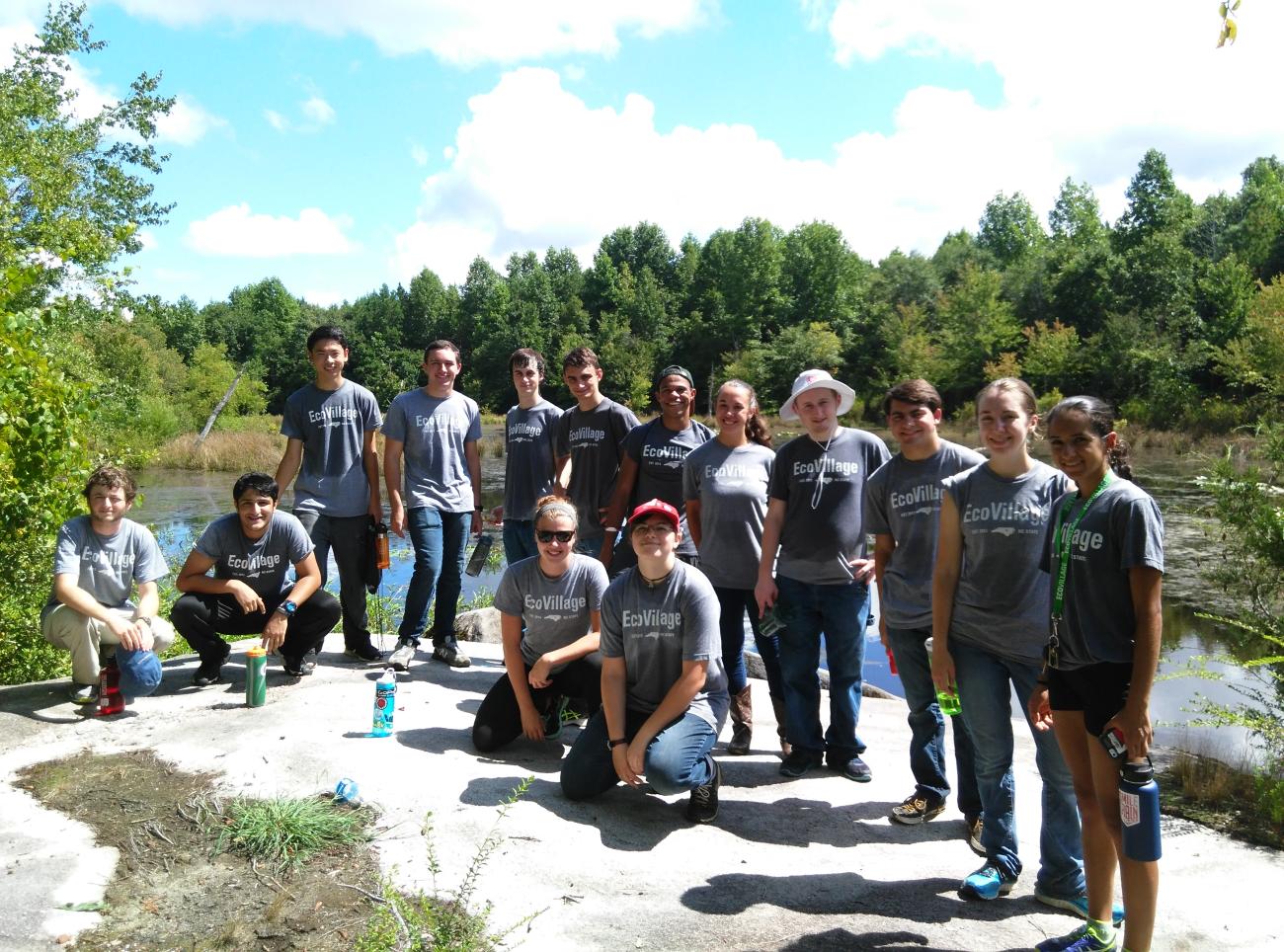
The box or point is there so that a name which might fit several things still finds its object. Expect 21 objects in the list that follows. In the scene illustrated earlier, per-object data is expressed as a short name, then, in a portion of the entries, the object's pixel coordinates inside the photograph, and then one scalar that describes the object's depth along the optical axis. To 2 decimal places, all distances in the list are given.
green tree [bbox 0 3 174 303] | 12.12
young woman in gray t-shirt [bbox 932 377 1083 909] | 3.13
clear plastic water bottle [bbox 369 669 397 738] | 4.51
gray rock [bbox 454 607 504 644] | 7.79
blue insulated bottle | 2.49
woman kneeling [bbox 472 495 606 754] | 4.43
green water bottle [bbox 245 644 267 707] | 4.86
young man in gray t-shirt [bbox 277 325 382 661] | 5.63
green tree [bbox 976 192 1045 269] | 84.25
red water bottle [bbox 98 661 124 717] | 4.82
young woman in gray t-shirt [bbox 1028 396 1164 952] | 2.54
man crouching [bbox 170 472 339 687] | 5.18
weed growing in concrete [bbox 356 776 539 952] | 2.67
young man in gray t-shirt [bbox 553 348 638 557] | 5.59
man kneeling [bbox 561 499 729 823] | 3.80
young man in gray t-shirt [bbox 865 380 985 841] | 3.82
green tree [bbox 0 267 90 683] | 4.94
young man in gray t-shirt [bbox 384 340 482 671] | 5.62
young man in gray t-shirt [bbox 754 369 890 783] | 4.25
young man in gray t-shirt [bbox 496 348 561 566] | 5.89
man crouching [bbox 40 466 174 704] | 4.84
